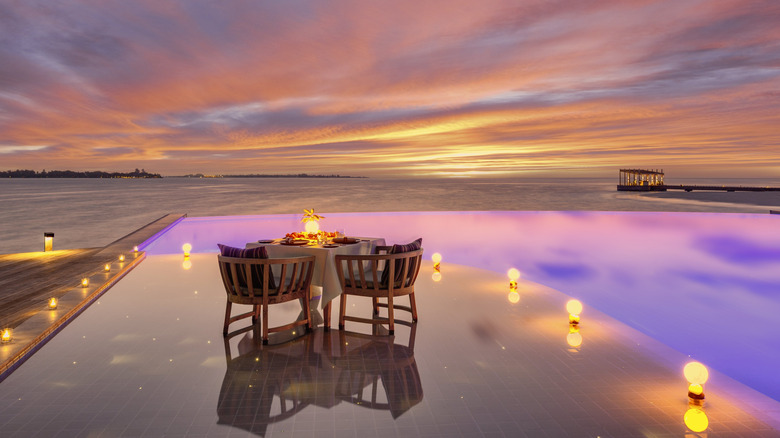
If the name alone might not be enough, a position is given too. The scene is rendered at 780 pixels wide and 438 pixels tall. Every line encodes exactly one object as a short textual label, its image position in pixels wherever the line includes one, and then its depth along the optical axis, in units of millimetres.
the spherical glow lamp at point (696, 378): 2515
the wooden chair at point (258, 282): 3516
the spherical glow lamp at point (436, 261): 6621
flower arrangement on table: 4477
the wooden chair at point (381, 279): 3738
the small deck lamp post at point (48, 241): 8367
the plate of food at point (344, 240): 4367
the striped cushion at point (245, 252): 3516
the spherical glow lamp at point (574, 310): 3947
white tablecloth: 3959
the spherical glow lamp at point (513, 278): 5367
